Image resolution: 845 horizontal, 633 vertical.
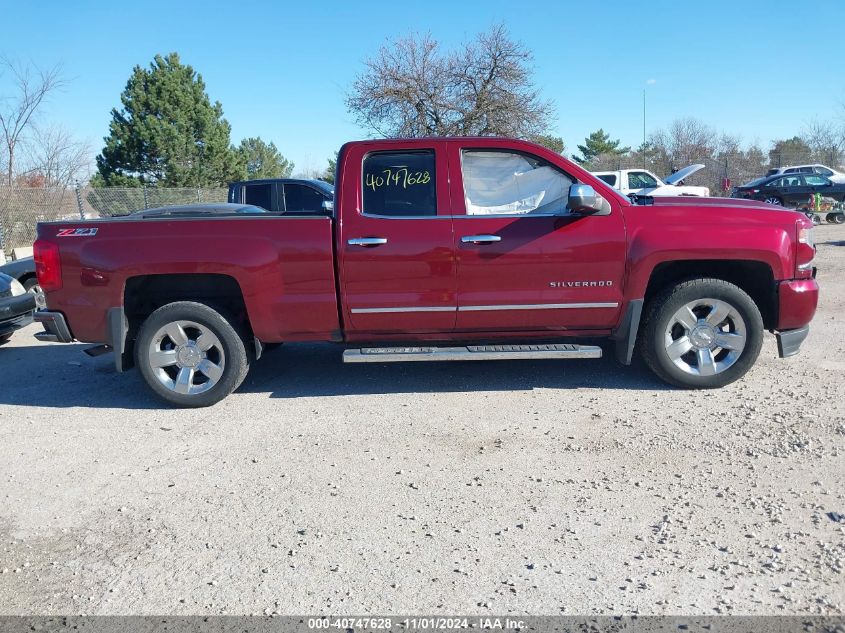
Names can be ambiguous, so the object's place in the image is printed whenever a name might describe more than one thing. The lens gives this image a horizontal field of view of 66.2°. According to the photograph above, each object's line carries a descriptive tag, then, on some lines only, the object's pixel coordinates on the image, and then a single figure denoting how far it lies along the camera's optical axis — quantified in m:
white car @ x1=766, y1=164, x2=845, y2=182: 29.45
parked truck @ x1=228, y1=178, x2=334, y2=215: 12.57
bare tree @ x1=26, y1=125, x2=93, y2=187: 27.58
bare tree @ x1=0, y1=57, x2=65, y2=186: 26.47
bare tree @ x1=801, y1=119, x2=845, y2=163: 38.93
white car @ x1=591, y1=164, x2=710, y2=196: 20.42
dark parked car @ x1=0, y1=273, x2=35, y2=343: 7.57
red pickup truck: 4.93
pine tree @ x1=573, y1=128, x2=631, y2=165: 50.50
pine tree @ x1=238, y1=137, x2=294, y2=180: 55.69
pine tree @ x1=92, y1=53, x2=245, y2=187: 29.42
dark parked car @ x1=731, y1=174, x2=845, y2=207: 24.17
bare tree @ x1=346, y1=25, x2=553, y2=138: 26.64
